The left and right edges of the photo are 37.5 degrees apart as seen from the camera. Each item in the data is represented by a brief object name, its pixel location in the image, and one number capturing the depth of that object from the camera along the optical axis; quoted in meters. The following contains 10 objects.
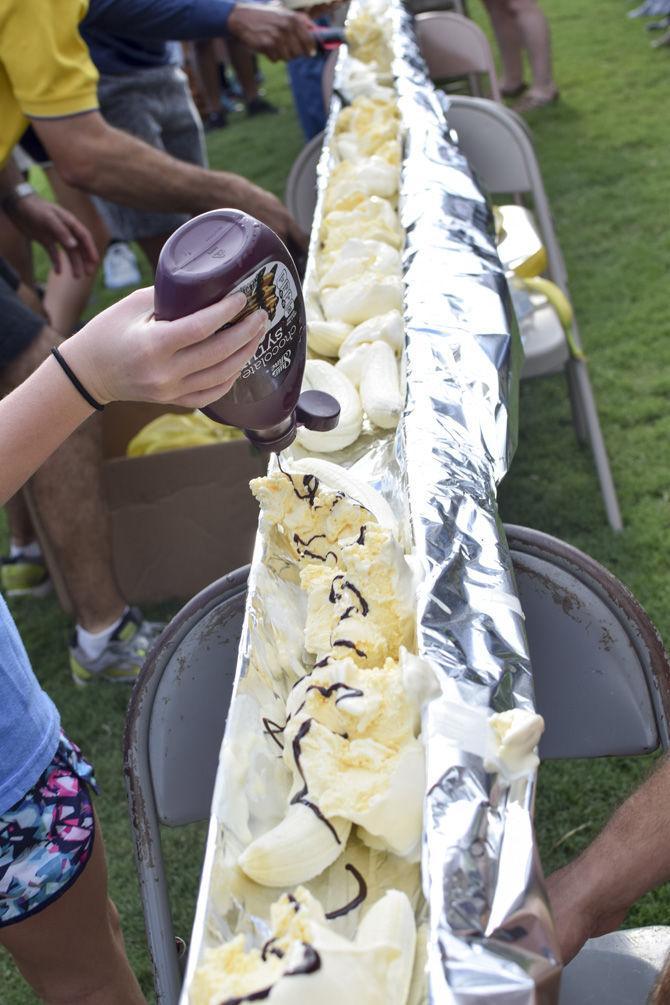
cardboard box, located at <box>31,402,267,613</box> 2.58
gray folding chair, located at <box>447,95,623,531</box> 2.64
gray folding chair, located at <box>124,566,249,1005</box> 1.21
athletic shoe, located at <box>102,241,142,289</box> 5.00
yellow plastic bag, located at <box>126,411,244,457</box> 2.81
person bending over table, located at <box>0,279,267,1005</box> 0.94
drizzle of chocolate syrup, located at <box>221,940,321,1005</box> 0.72
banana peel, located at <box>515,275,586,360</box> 2.38
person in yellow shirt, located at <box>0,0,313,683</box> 2.07
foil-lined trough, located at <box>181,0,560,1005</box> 0.73
